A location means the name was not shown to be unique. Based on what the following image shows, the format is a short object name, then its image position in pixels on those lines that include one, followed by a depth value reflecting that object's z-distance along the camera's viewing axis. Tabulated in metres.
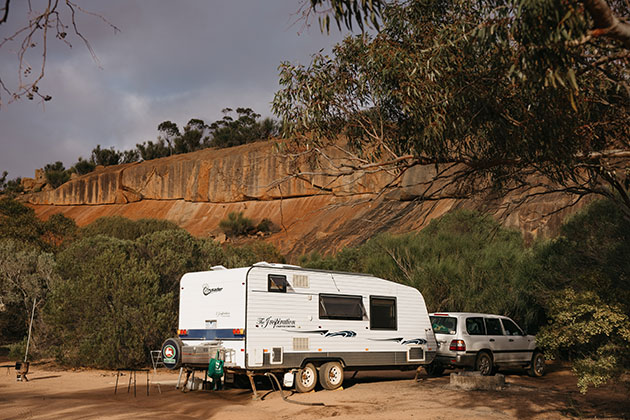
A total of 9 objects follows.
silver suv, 15.31
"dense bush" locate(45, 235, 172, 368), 19.30
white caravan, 12.35
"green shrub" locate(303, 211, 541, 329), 21.16
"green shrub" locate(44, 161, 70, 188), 90.39
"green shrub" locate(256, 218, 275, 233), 59.22
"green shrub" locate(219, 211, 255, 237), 59.06
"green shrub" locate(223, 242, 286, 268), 27.22
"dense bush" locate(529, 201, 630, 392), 9.55
